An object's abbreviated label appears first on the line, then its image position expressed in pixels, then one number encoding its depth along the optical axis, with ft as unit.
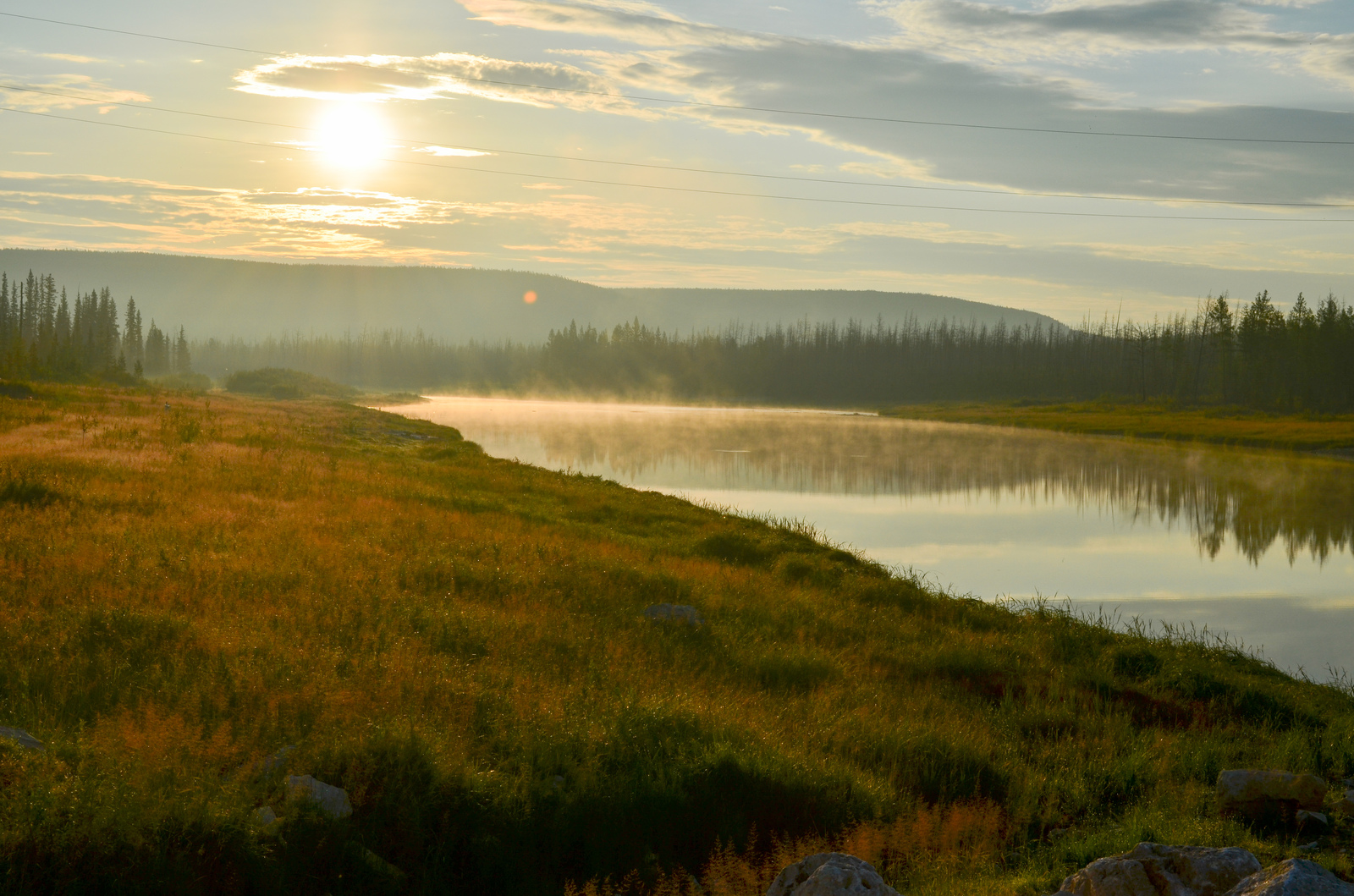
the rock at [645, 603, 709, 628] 54.39
